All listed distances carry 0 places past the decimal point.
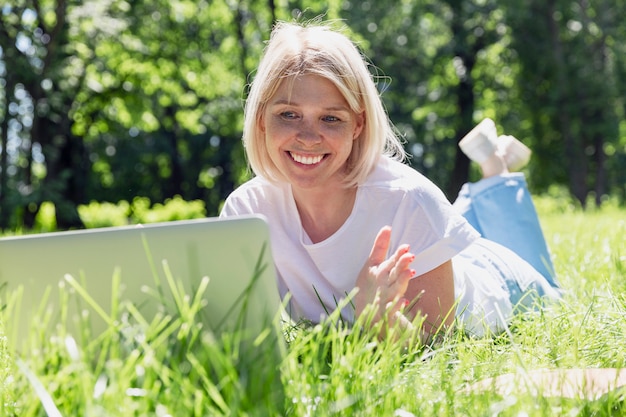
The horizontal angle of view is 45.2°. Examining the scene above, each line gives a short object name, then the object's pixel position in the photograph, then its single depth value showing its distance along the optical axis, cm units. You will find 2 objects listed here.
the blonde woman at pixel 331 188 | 271
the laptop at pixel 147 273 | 161
